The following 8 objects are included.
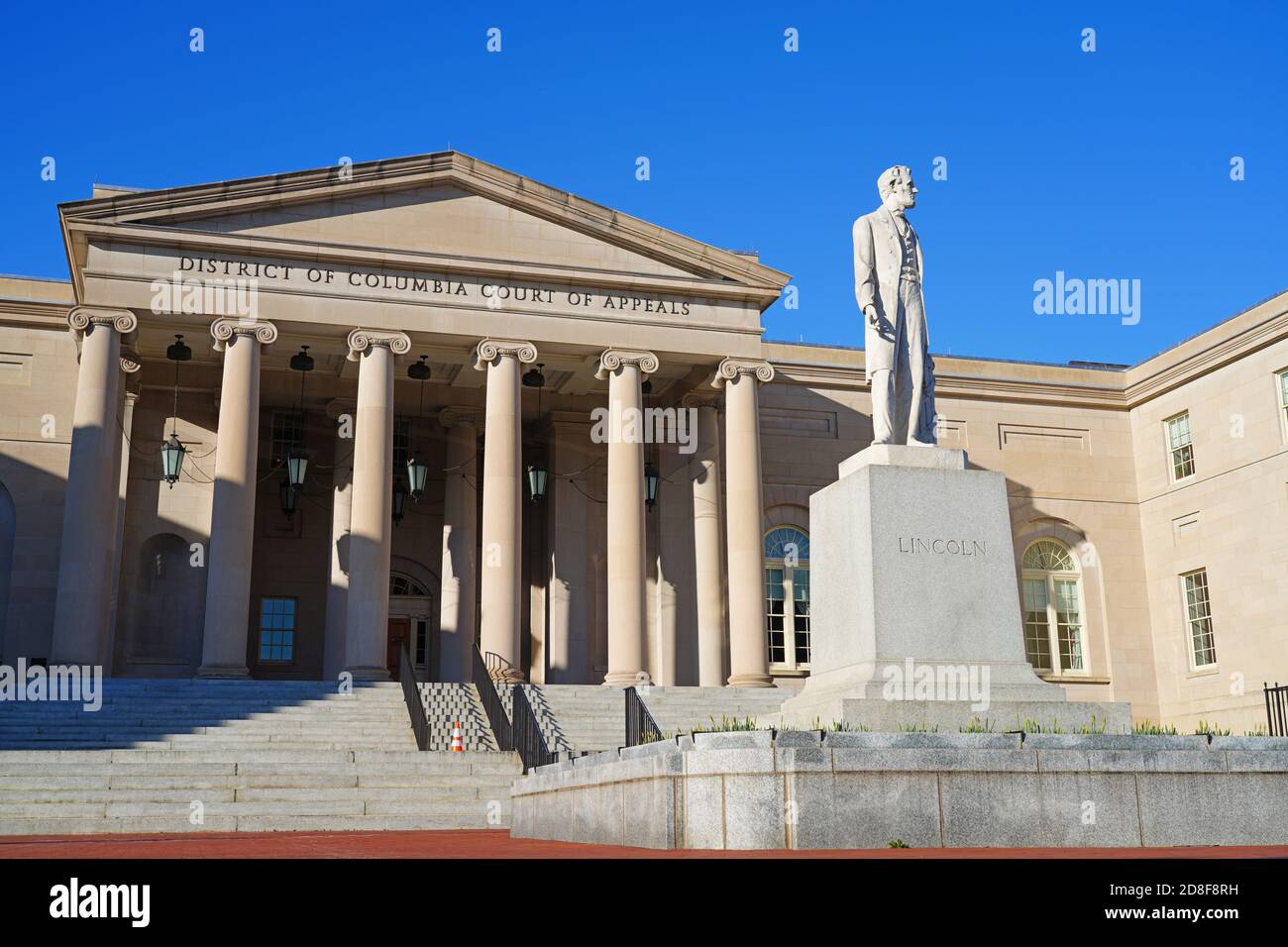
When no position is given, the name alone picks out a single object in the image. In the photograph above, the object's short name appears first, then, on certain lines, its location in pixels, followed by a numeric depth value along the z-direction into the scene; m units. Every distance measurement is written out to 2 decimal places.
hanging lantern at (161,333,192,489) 27.06
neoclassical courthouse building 27.42
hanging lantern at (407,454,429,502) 28.48
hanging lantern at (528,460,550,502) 29.28
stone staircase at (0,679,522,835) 16.59
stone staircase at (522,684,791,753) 23.89
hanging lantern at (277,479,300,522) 28.69
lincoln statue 12.33
